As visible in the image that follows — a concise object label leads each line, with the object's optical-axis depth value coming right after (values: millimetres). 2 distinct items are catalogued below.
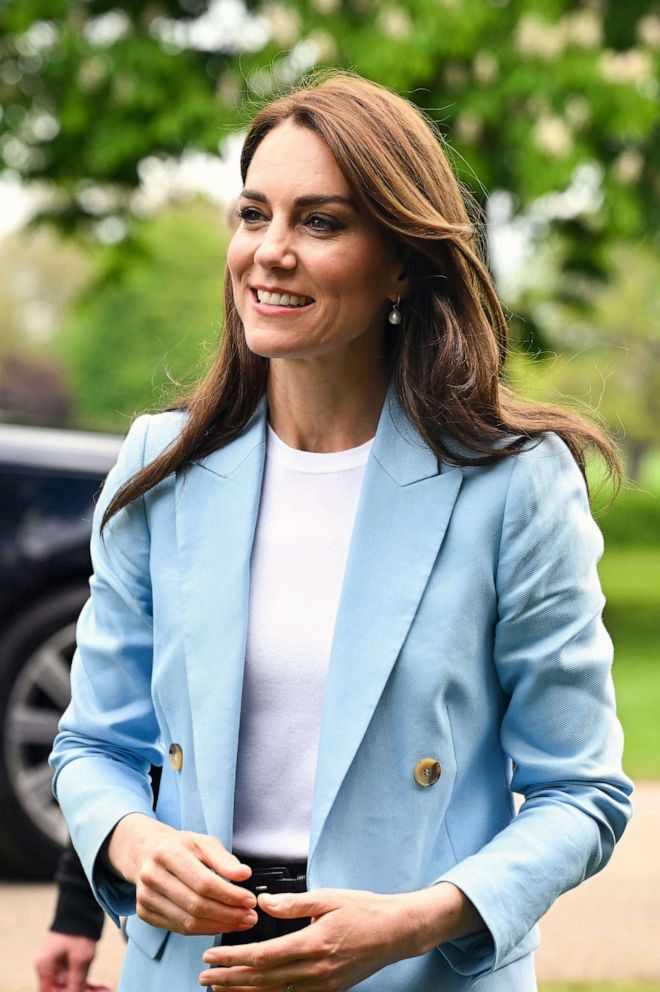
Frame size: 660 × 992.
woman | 2193
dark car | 6234
